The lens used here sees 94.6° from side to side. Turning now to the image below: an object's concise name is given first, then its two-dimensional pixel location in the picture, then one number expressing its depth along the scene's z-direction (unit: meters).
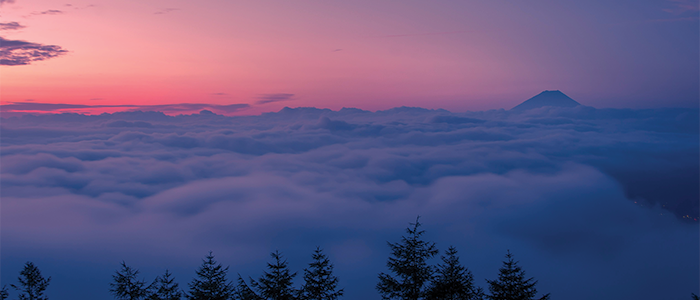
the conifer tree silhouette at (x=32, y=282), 30.71
